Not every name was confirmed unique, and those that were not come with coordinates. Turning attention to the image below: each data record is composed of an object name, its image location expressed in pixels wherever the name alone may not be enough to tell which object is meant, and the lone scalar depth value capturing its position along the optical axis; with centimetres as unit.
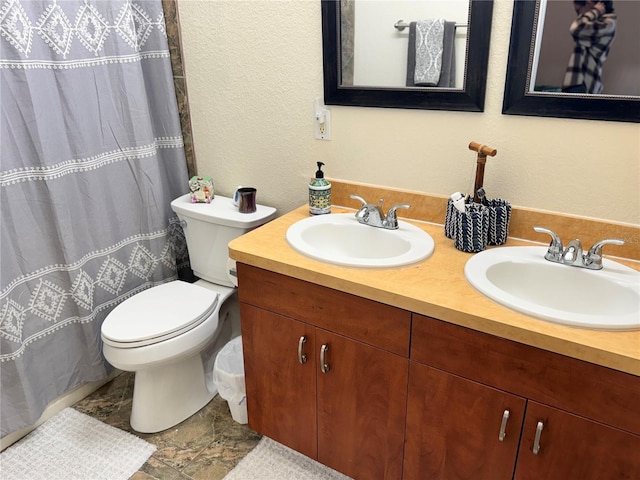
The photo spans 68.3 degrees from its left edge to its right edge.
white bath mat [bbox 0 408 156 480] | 166
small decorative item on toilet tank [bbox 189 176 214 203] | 198
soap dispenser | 165
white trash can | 180
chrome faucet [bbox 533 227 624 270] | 123
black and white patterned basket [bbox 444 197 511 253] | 135
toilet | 167
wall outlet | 170
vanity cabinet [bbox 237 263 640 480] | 102
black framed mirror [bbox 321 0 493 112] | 135
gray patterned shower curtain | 156
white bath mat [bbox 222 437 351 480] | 164
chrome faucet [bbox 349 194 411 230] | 152
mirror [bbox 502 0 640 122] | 122
